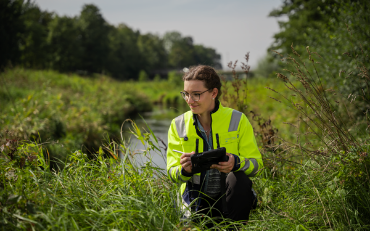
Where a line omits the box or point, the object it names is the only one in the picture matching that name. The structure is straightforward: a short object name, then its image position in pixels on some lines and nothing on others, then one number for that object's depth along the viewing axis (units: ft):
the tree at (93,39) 128.67
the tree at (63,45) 105.29
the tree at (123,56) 145.18
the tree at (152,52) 180.04
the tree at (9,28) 42.16
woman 7.01
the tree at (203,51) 273.42
